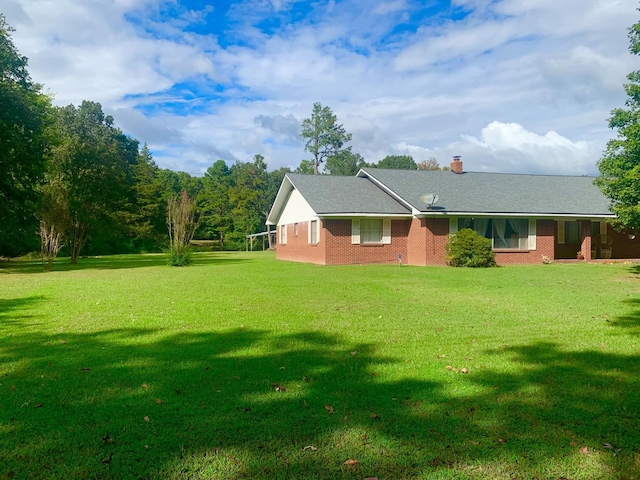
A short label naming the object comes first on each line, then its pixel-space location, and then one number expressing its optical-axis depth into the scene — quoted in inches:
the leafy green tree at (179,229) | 965.2
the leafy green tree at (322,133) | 2588.6
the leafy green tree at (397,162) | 3129.9
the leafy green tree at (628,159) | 581.0
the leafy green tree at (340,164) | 2642.7
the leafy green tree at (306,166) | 2711.6
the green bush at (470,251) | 845.2
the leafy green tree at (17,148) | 839.7
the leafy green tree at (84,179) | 1040.2
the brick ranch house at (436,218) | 899.4
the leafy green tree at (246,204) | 2267.5
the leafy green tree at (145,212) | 2022.6
